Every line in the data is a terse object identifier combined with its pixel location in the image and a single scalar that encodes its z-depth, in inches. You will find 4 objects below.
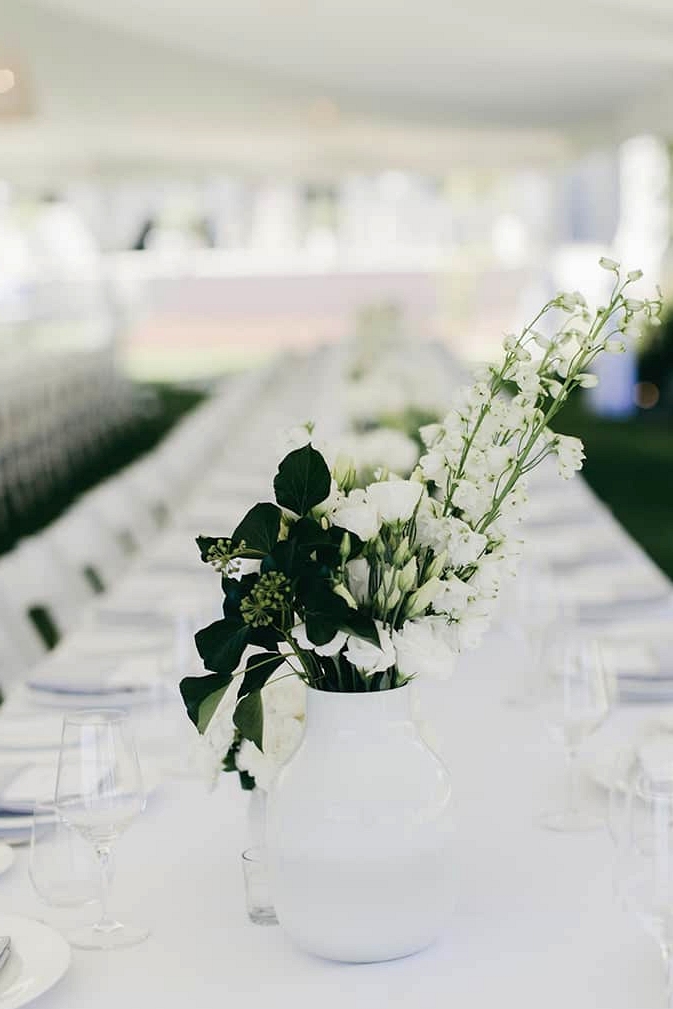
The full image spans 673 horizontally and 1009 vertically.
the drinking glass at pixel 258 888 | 57.8
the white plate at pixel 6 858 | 64.8
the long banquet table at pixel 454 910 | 53.2
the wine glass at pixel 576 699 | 68.6
